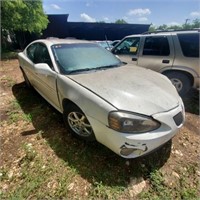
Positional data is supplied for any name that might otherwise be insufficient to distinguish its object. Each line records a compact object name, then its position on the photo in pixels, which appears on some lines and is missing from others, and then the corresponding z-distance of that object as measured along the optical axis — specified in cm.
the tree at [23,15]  993
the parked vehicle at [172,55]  423
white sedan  210
